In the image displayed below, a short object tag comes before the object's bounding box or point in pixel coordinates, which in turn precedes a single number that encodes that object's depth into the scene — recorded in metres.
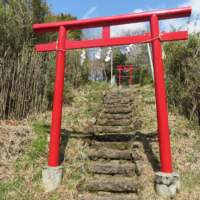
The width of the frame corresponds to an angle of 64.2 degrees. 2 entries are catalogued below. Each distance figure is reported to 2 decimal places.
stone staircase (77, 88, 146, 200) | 2.96
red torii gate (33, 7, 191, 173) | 2.96
